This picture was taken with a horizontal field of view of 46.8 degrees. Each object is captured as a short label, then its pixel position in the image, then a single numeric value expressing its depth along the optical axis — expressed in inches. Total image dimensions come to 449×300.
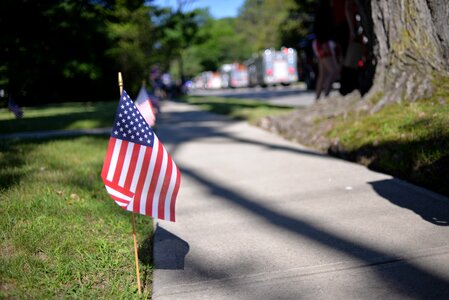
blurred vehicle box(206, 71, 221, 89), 3142.2
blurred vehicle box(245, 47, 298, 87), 1908.2
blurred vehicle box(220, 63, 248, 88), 2549.2
